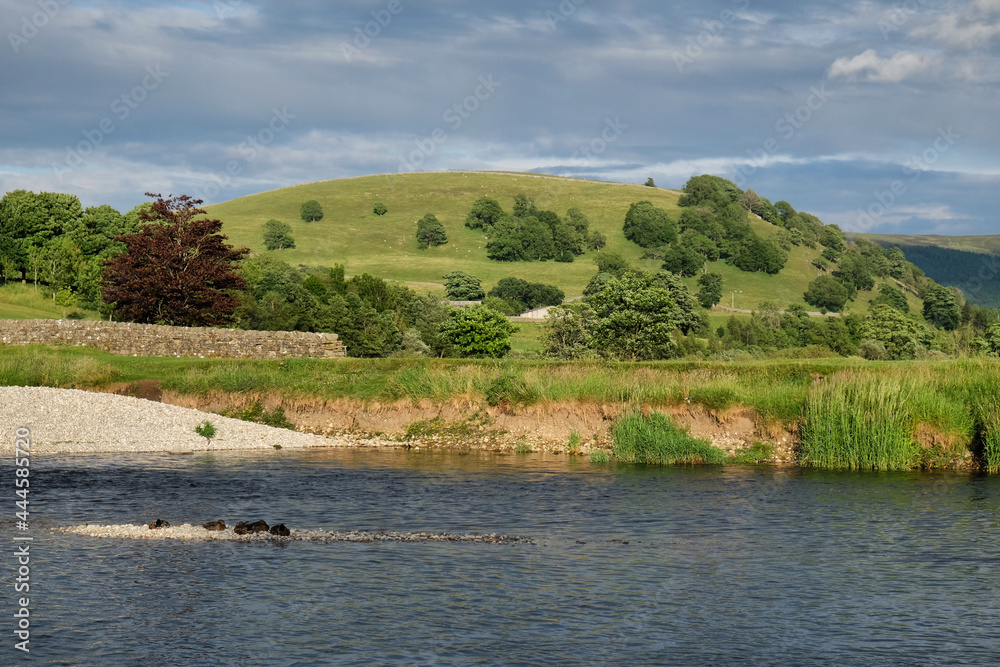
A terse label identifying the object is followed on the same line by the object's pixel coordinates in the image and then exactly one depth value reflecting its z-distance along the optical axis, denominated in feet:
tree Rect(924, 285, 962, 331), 611.88
